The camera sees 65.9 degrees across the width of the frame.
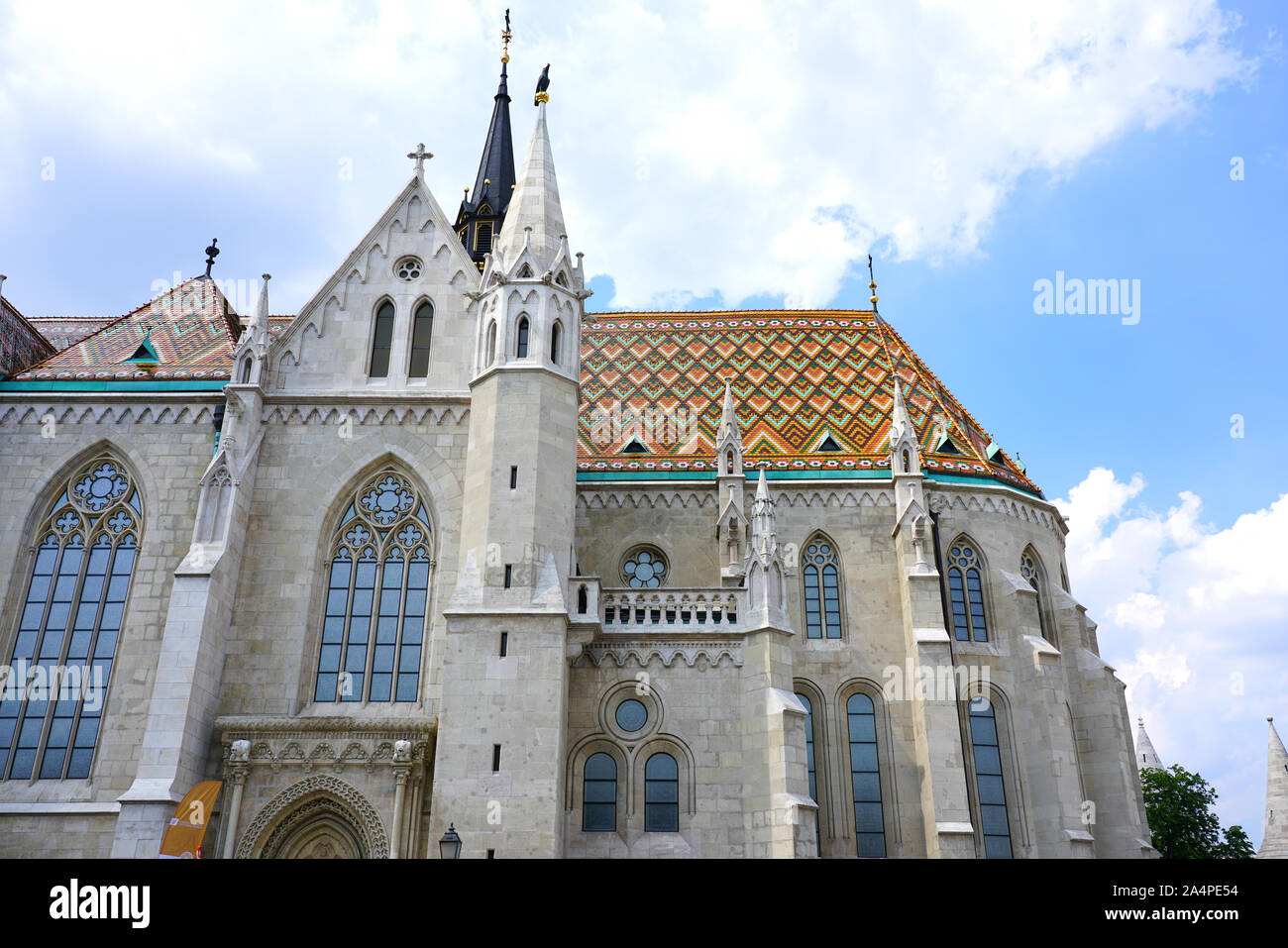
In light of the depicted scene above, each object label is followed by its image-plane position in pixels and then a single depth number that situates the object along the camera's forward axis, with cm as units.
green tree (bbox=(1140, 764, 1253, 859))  4159
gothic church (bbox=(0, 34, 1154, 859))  1895
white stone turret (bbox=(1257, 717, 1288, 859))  3462
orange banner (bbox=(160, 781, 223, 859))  1709
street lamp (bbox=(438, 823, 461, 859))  1483
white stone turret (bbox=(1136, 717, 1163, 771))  5303
